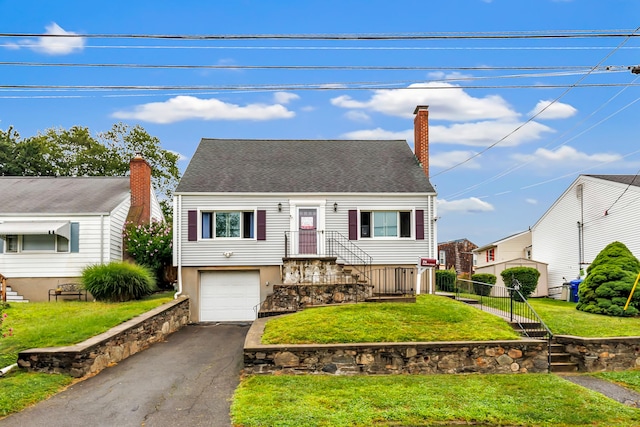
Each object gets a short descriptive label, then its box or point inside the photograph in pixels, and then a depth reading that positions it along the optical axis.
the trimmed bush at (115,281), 18.84
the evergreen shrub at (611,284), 17.62
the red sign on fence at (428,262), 19.78
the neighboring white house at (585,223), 24.81
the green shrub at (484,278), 29.36
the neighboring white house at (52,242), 20.97
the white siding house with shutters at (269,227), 20.92
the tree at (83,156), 39.53
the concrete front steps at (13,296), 20.59
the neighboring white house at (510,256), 30.02
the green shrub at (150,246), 22.12
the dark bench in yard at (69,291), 20.64
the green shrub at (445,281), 29.25
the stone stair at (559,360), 13.00
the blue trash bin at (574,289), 25.89
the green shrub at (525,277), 28.31
